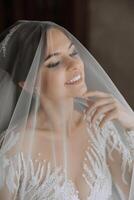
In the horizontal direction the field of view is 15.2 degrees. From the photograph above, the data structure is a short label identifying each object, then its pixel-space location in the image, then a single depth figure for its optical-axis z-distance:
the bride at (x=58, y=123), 1.14
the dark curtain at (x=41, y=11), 1.82
